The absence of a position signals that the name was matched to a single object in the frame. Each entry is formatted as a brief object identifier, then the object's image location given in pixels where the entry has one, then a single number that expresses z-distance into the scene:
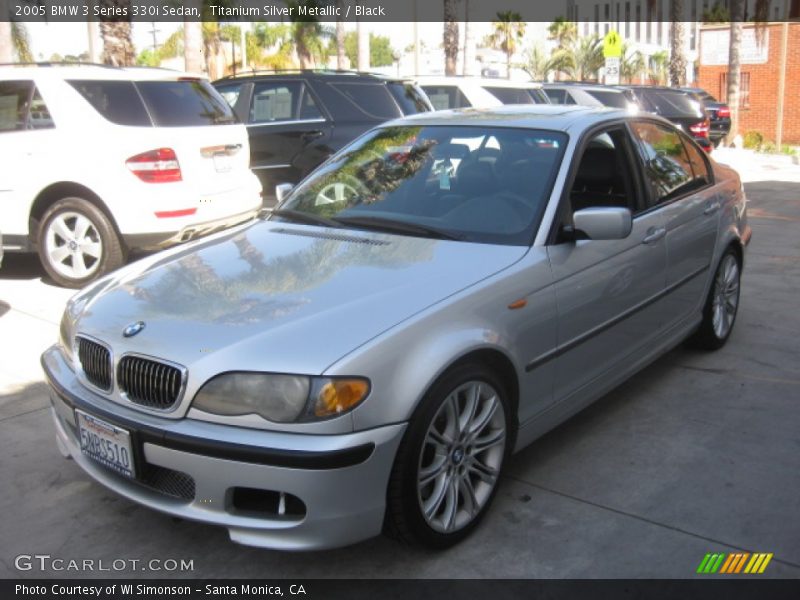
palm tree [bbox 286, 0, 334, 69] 49.88
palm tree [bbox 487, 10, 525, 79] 59.75
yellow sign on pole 16.50
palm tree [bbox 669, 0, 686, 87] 25.81
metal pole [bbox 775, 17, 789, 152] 21.25
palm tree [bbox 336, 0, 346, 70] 45.31
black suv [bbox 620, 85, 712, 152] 17.73
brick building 30.50
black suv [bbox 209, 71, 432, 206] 9.85
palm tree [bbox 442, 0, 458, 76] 25.09
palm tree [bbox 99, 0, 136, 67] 13.19
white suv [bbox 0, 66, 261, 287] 7.08
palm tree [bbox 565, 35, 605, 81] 43.44
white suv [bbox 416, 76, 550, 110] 12.96
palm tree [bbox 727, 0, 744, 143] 24.36
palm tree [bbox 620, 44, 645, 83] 48.81
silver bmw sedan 2.87
